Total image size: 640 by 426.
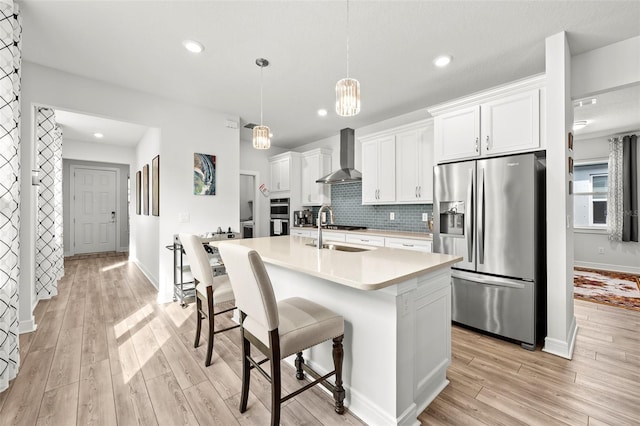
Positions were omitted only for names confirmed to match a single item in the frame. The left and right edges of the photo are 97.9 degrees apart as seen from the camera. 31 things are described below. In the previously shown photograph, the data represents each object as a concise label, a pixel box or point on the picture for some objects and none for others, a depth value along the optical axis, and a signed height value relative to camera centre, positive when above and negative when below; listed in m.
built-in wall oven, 5.75 -0.08
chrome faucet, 2.24 -0.13
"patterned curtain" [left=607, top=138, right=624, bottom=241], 5.15 +0.37
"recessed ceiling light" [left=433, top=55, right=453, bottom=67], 2.68 +1.49
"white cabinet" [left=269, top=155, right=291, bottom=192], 5.70 +0.86
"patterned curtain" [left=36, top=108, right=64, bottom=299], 3.71 +0.04
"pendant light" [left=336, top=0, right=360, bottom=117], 1.82 +0.77
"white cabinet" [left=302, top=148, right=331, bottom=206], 5.36 +0.75
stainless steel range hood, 4.51 +0.95
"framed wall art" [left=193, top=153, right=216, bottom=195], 3.94 +0.56
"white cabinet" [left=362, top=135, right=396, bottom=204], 4.11 +0.65
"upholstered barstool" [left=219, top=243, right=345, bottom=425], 1.38 -0.61
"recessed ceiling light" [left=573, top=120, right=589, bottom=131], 4.59 +1.48
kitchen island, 1.45 -0.63
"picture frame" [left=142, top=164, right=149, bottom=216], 4.78 +0.43
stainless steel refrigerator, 2.42 -0.29
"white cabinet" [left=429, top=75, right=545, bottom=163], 2.54 +0.90
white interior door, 6.90 +0.09
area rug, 3.70 -1.16
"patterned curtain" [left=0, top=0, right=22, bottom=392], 1.88 +0.19
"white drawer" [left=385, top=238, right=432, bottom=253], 3.30 -0.39
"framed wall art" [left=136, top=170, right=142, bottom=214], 5.58 +0.46
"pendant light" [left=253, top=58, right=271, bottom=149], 2.71 +0.75
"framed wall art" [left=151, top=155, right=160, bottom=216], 3.81 +0.40
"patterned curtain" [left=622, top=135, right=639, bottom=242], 5.02 +0.49
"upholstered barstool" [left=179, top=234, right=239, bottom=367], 2.19 -0.60
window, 5.57 +0.36
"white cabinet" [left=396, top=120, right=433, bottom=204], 3.69 +0.66
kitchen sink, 2.38 -0.31
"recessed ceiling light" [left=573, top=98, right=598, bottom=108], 3.41 +1.41
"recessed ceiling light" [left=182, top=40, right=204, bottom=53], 2.44 +1.50
